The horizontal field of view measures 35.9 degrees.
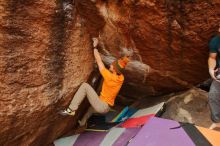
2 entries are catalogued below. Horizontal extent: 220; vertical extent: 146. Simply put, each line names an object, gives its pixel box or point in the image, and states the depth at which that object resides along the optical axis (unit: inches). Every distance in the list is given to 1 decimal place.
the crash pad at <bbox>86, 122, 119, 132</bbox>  289.1
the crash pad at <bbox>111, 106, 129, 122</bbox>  302.4
